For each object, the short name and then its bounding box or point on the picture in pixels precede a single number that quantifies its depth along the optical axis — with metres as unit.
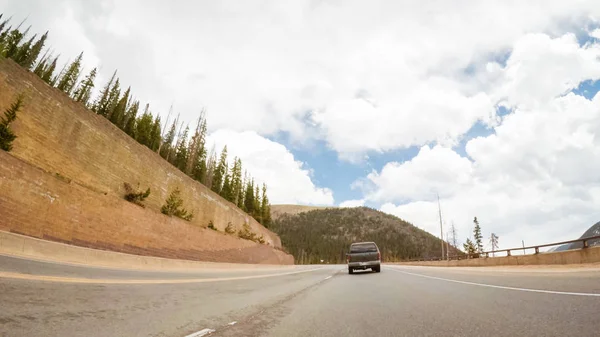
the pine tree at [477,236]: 110.94
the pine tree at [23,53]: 49.25
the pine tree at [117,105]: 46.78
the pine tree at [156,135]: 49.60
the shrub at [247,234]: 47.32
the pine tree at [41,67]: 53.21
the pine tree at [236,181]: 72.44
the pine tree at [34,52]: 51.31
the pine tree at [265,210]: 86.88
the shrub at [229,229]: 41.53
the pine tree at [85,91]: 51.80
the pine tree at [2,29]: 51.28
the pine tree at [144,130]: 46.03
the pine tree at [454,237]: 112.28
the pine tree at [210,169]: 63.91
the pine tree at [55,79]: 53.67
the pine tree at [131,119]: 45.95
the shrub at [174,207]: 26.66
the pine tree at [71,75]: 51.59
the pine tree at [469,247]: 104.97
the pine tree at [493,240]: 127.49
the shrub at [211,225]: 35.53
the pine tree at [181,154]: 54.94
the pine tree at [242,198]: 76.45
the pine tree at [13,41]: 47.60
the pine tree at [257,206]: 79.05
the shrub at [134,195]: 22.27
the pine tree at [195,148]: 56.95
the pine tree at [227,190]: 67.50
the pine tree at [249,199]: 82.00
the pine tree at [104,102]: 47.65
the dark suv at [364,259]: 21.03
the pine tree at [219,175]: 67.68
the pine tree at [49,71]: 49.21
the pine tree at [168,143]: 55.71
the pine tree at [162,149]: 55.57
